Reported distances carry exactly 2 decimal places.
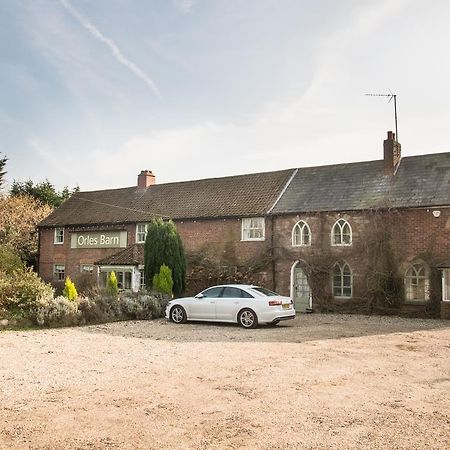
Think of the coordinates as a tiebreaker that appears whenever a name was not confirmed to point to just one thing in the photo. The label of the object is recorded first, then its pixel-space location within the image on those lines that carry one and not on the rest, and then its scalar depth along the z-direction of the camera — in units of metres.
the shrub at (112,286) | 22.28
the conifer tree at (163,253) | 24.03
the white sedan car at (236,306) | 16.84
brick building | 22.36
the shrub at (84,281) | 31.14
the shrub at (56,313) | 17.73
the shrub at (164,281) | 22.89
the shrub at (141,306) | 20.23
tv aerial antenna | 26.00
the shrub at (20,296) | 18.20
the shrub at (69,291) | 23.57
